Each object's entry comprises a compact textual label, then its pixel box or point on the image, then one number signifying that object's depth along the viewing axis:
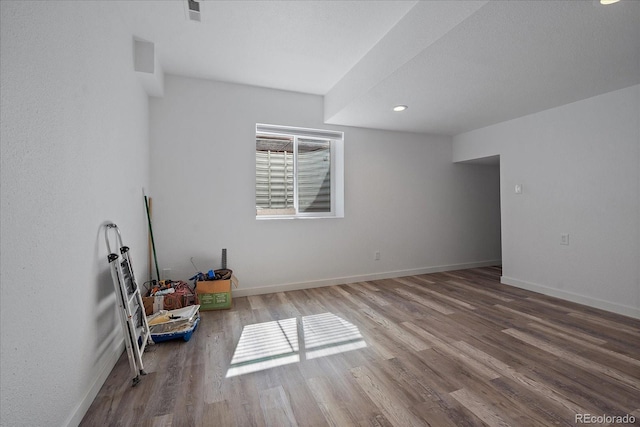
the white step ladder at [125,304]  1.80
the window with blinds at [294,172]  3.82
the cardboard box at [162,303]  2.57
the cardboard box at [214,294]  3.00
